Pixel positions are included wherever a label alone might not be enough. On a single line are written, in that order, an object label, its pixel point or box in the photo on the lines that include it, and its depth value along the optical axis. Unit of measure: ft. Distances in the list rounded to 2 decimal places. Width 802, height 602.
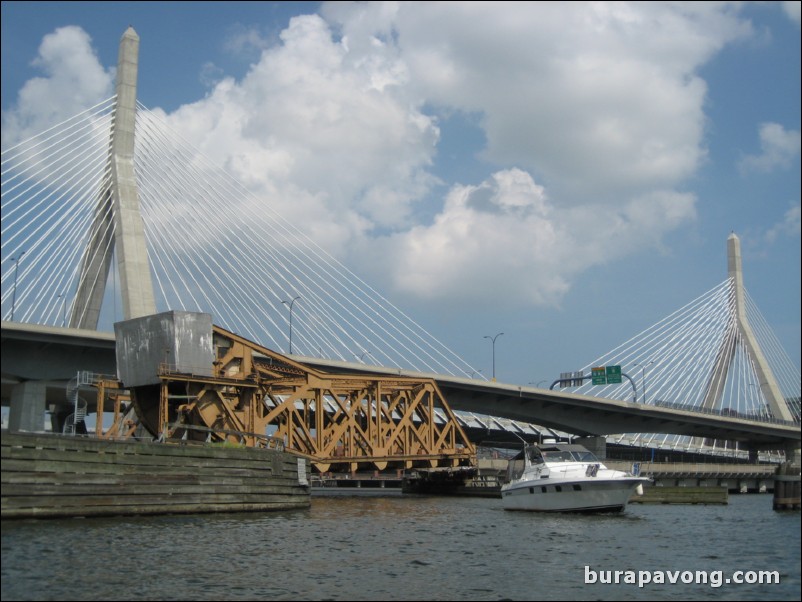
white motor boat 147.13
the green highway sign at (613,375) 376.07
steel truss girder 165.99
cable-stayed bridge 196.03
